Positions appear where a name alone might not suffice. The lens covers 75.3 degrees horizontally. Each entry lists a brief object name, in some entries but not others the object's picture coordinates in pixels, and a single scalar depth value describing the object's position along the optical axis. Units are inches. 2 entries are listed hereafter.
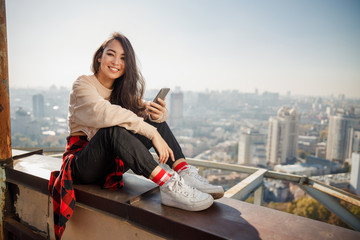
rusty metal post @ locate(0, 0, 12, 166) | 72.5
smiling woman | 49.1
